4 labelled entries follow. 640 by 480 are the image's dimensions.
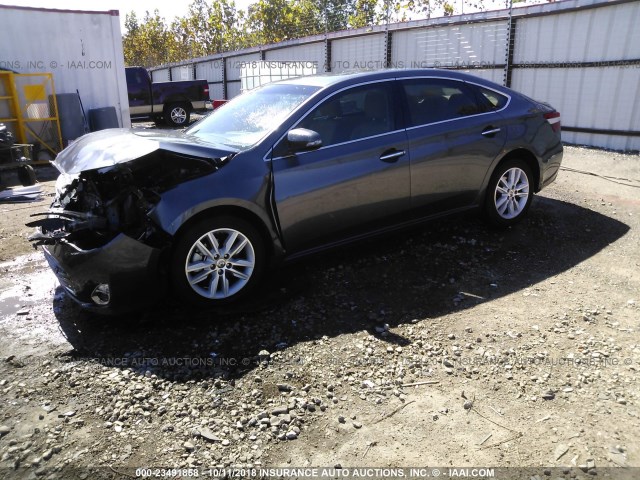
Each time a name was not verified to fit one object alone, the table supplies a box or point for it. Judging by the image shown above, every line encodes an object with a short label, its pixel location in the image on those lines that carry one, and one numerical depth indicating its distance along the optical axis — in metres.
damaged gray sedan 3.76
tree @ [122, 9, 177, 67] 53.69
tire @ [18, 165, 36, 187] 8.96
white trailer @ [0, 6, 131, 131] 11.85
